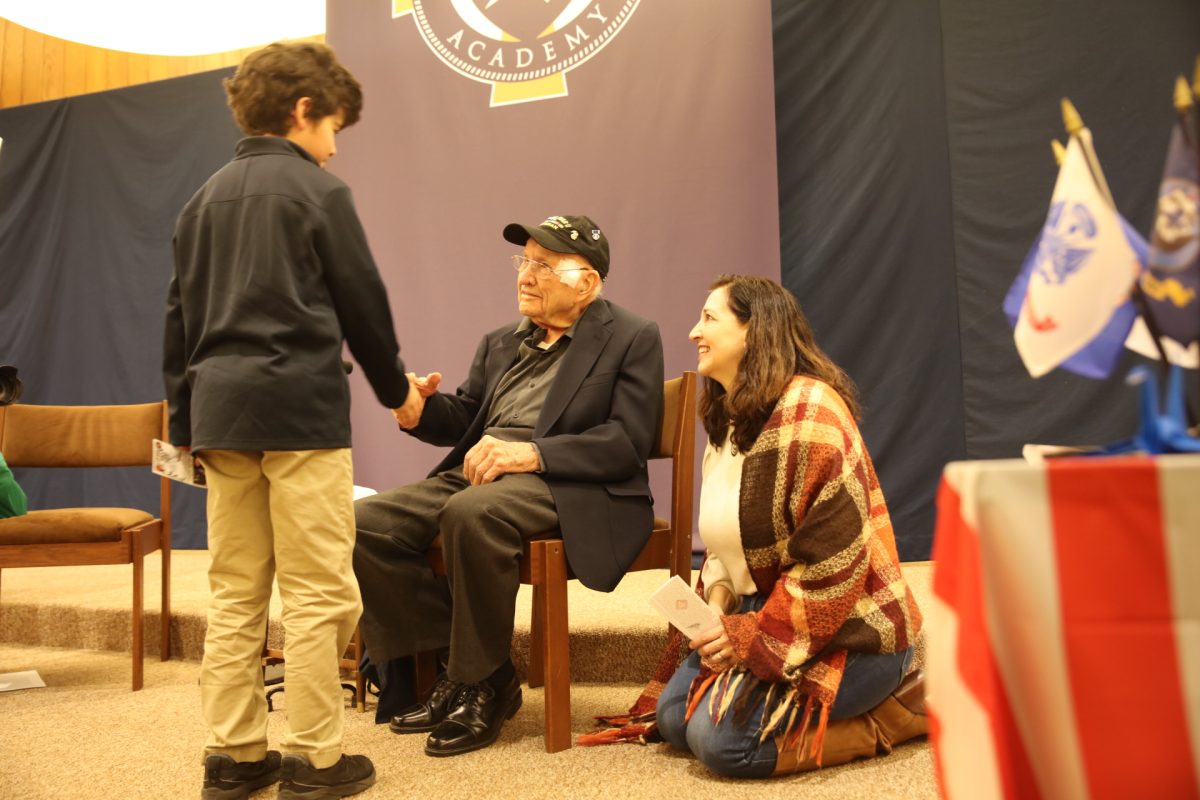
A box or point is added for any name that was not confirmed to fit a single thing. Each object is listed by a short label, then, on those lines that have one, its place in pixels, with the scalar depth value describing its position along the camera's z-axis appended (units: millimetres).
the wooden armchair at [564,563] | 2127
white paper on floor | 3002
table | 789
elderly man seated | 2164
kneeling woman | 1864
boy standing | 1801
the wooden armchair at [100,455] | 2918
